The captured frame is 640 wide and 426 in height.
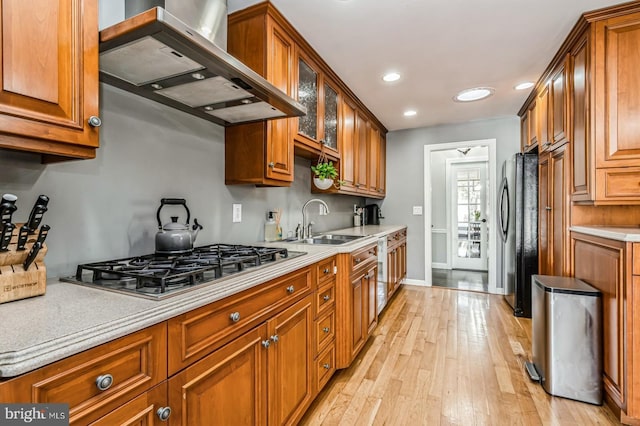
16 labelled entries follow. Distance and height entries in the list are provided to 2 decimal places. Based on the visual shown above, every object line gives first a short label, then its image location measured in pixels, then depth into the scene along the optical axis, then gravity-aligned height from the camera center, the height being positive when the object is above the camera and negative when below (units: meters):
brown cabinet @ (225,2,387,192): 1.90 +0.86
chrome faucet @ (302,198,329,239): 2.83 -0.14
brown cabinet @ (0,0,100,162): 0.85 +0.40
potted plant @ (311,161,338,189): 2.64 +0.33
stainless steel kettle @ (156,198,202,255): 1.41 -0.12
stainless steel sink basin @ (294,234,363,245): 2.66 -0.23
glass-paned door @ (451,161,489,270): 5.82 -0.02
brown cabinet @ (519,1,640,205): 1.97 +0.70
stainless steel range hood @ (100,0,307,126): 1.03 +0.59
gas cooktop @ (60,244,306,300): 1.00 -0.20
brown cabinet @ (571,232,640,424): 1.65 -0.61
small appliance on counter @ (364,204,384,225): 4.79 -0.01
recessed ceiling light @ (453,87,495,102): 3.20 +1.26
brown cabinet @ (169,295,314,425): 0.96 -0.62
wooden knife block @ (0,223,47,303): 0.90 -0.18
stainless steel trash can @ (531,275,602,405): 1.89 -0.80
